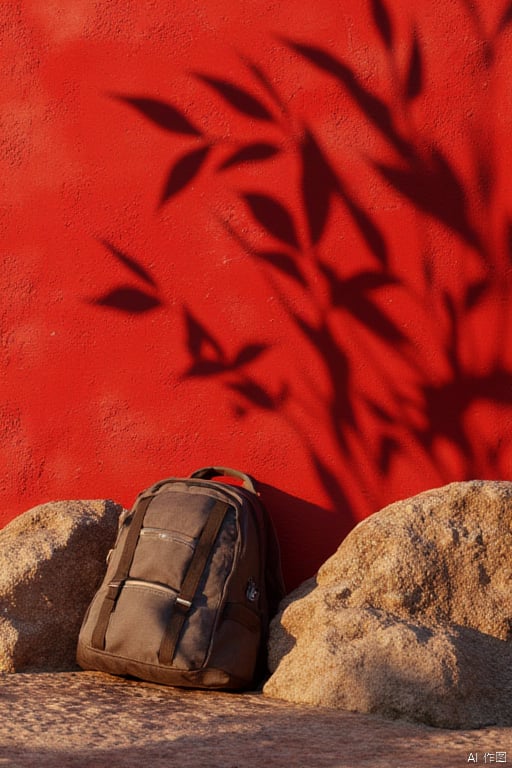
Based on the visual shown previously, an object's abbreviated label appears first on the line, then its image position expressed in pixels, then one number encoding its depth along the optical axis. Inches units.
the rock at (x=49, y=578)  133.8
